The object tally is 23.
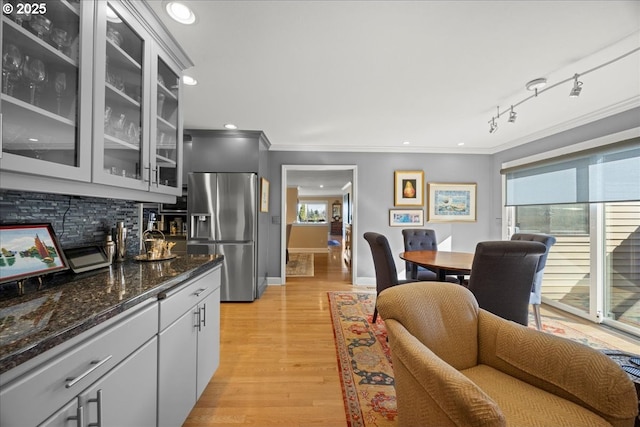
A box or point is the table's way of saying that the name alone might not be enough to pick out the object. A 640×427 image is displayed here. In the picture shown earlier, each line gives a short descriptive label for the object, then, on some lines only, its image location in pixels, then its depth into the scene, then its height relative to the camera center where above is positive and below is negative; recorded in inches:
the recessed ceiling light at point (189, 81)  89.4 +47.2
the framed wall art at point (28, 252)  40.3 -7.0
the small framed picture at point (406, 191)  178.5 +17.4
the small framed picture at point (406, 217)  178.7 -0.7
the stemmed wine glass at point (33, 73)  39.6 +21.7
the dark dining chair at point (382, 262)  97.6 -18.1
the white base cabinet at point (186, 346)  47.3 -29.1
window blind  105.0 +20.1
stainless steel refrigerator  139.4 -3.9
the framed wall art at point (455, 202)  179.8 +10.3
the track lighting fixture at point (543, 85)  76.9 +46.1
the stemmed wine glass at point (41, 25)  39.8 +29.3
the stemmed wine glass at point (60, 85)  42.2 +20.9
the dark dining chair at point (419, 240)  144.5 -13.3
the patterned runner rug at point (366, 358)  63.5 -47.9
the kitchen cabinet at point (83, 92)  37.4 +21.2
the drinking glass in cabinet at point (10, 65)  36.4 +21.2
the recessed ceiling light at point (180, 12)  57.9 +46.9
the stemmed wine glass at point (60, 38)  42.1 +28.7
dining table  90.6 -17.7
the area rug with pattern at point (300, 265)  209.6 -47.6
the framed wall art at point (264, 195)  148.9 +11.7
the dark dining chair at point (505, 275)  72.2 -16.7
